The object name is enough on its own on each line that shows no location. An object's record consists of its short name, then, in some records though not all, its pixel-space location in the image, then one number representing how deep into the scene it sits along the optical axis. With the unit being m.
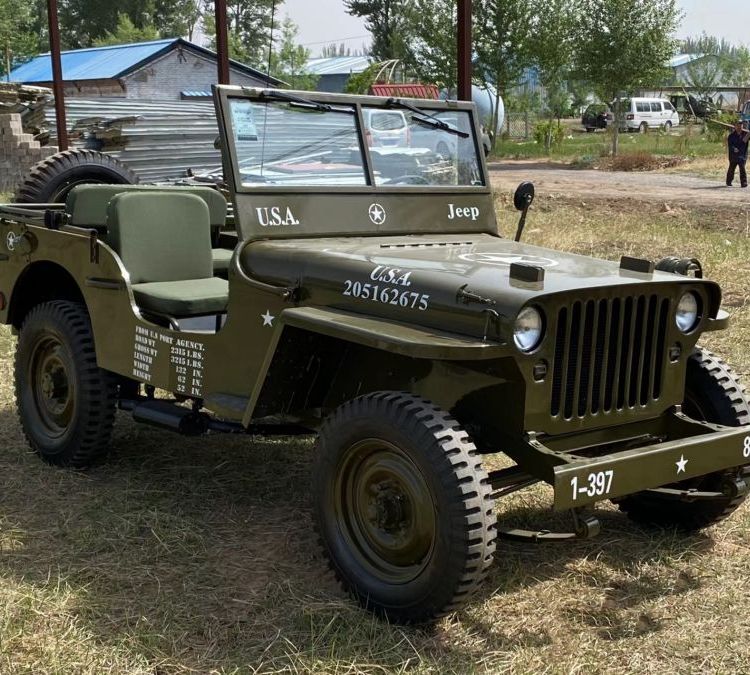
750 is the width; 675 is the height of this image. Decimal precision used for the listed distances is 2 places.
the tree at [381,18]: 51.06
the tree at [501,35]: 30.16
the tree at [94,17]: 51.34
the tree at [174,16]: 52.66
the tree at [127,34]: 46.38
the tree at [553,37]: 29.98
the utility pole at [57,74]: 13.18
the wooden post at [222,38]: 8.17
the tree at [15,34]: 34.97
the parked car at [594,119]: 42.76
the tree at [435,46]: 30.72
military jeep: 3.16
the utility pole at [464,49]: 7.18
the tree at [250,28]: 48.06
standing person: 18.62
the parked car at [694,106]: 34.37
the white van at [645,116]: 38.44
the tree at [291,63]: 43.28
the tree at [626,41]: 28.50
